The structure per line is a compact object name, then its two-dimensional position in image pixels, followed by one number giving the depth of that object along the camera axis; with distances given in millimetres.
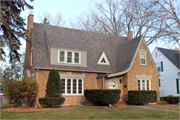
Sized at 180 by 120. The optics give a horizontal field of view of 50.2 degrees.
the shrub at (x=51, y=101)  14516
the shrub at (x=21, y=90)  14180
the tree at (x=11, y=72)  35438
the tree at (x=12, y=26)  15000
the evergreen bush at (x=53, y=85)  15055
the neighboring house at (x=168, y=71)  26875
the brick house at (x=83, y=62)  17234
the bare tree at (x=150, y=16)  13078
